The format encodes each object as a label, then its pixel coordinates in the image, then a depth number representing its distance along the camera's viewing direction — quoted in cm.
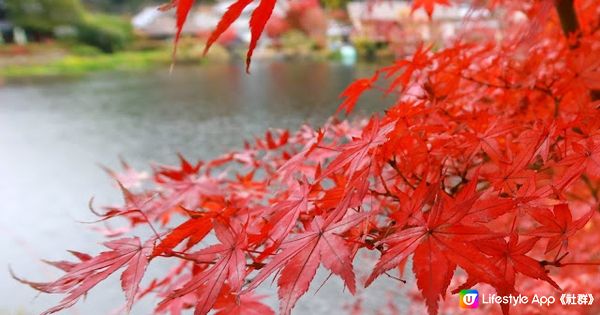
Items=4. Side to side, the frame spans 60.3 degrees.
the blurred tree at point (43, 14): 1823
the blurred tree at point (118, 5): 2394
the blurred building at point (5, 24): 1834
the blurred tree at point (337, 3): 1256
